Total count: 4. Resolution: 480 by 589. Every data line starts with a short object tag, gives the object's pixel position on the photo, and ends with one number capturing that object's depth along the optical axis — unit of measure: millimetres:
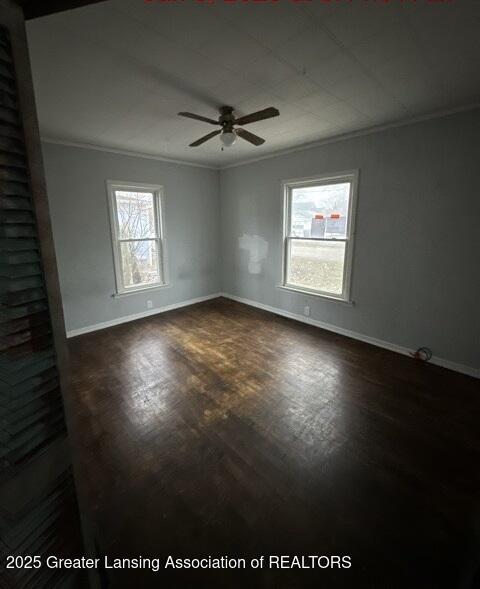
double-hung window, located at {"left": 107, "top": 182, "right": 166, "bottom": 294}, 4129
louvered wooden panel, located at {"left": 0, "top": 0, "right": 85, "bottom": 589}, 628
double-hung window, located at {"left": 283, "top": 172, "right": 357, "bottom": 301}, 3619
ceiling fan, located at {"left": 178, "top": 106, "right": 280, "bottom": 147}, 2150
